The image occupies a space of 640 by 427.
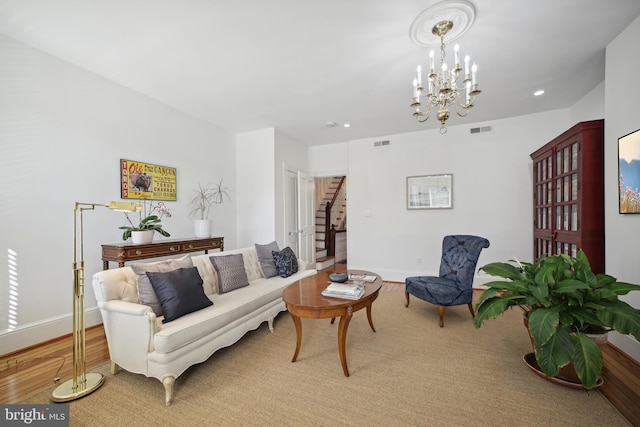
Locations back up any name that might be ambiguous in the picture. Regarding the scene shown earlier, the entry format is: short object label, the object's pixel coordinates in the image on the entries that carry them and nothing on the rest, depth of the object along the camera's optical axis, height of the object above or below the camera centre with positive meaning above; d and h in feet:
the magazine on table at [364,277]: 8.93 -2.32
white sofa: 5.74 -2.84
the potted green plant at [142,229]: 9.42 -0.63
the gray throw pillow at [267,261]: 10.85 -2.07
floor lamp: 5.72 -3.84
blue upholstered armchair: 9.41 -2.76
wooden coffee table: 6.59 -2.43
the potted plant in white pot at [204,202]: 12.17 +0.55
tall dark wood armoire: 8.48 +0.64
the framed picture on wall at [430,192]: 15.15 +1.16
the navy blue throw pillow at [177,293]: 6.59 -2.12
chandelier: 6.77 +3.43
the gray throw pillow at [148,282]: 6.78 -1.83
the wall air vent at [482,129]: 14.32 +4.51
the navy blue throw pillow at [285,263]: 10.86 -2.14
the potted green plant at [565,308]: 5.06 -2.11
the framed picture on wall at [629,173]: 6.80 +1.01
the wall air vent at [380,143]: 16.68 +4.36
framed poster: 10.55 +1.35
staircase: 22.53 -0.04
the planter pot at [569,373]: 5.81 -3.85
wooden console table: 8.98 -1.40
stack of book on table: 7.20 -2.25
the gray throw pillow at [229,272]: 8.96 -2.13
